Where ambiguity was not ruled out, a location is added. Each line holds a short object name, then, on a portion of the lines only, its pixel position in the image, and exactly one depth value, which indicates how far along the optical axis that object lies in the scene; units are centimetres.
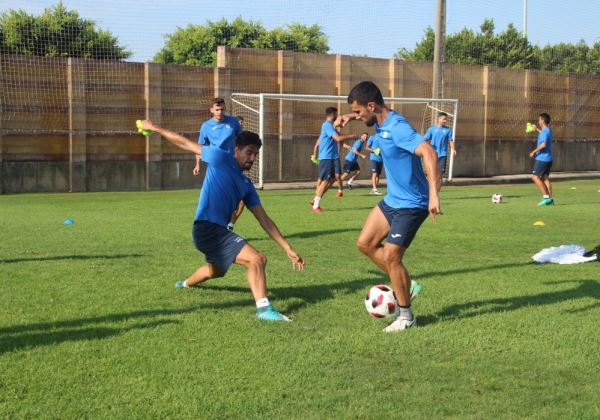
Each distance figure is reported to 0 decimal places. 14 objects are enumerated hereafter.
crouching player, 676
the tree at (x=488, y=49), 5197
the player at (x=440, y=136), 2014
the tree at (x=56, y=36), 2870
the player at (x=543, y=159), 1847
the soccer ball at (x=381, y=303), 632
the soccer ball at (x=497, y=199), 1872
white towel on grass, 945
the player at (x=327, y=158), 1647
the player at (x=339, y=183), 2025
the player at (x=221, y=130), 1219
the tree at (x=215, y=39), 4947
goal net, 2627
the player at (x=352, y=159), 2299
